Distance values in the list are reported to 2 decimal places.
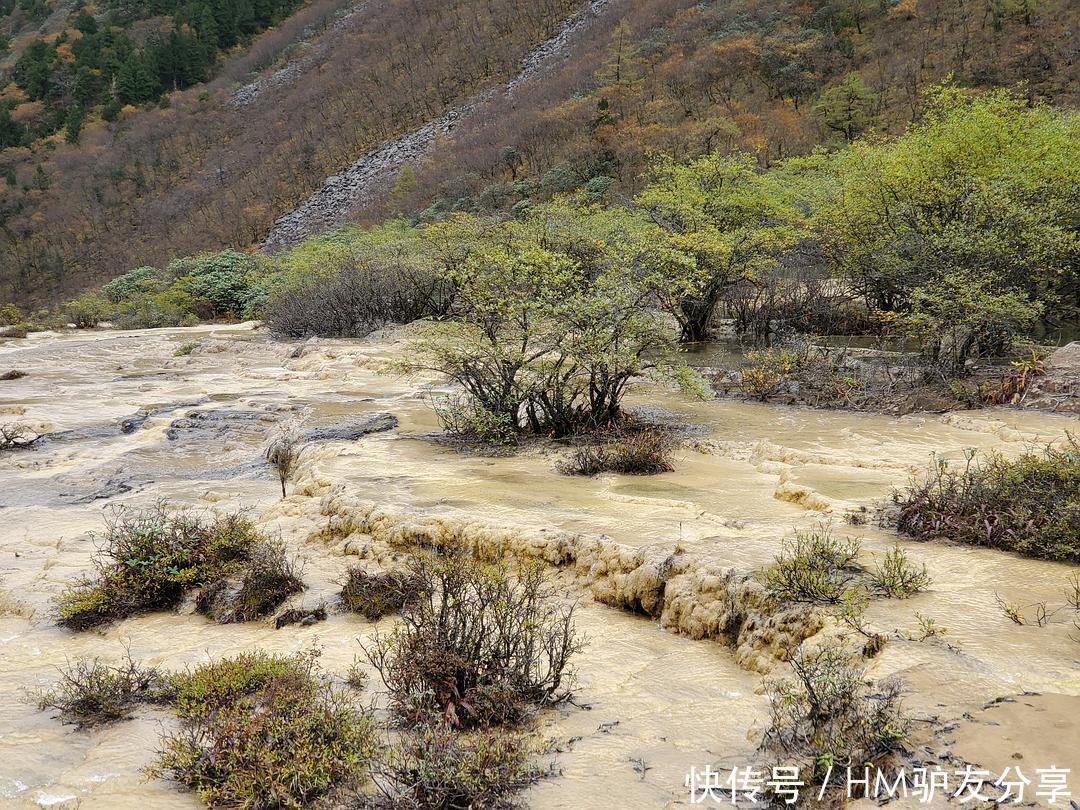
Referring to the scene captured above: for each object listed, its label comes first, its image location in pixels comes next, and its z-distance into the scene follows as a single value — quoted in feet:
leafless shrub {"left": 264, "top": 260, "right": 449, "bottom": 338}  72.69
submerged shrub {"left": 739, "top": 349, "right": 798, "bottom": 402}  39.40
